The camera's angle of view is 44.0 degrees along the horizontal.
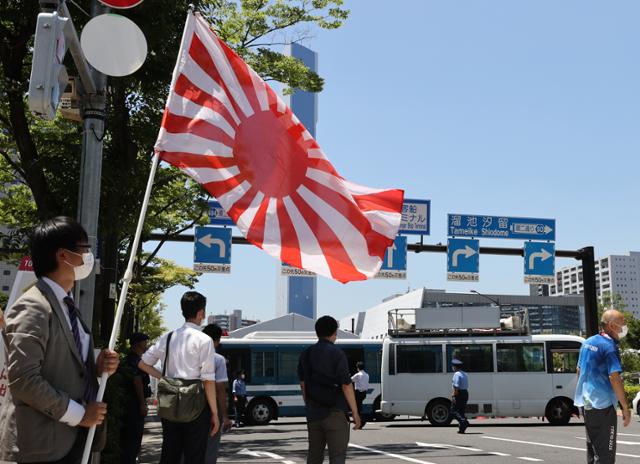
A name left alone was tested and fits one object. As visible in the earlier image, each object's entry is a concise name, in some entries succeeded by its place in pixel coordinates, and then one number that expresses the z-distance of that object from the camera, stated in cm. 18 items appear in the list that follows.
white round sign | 573
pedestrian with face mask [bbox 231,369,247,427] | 2586
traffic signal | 593
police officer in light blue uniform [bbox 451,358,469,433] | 1947
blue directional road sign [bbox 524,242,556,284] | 2567
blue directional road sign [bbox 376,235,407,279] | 2466
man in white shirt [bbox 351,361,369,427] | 2346
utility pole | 703
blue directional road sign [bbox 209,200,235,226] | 2315
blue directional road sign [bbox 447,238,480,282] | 2506
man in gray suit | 337
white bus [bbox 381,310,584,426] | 2547
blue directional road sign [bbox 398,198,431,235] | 2463
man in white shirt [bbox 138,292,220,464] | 628
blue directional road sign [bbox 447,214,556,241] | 2525
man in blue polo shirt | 723
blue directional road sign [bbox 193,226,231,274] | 2297
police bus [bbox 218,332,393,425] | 2800
